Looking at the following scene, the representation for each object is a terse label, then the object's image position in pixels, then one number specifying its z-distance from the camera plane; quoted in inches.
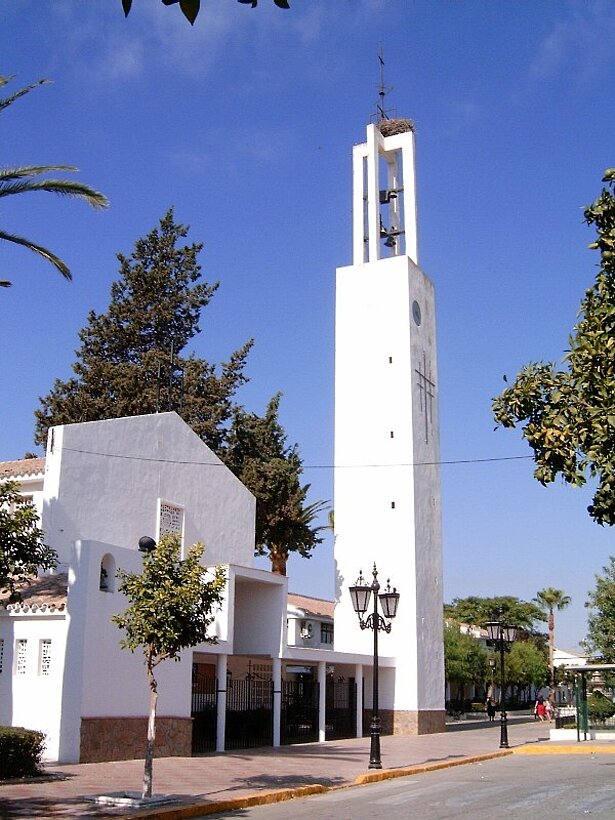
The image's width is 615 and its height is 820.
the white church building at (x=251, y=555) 796.6
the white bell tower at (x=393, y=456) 1460.4
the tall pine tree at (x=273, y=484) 1628.9
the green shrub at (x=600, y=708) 1259.2
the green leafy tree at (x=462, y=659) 2251.5
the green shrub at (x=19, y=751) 627.5
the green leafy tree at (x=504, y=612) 3161.9
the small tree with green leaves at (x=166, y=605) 576.4
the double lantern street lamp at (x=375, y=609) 811.2
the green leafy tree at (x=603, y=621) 1448.3
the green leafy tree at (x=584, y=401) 375.9
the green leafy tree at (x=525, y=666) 2566.4
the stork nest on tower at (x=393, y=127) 1743.5
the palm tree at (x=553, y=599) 2886.3
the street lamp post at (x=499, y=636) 1112.6
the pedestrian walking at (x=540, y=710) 1995.9
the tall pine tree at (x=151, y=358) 1760.6
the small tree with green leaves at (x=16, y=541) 581.0
